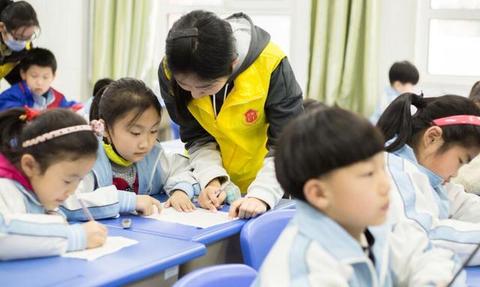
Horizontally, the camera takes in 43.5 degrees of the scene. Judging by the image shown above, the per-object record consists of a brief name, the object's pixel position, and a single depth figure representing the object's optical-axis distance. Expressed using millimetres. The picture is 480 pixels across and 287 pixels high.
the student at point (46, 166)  1416
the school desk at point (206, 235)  1599
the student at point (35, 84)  3600
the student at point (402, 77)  4129
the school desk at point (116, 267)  1203
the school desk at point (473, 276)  1336
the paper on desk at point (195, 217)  1731
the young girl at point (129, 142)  1899
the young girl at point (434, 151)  1404
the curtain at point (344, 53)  4340
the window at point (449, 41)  4383
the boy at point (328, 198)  880
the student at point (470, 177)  2064
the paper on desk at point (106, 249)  1366
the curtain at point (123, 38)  4930
